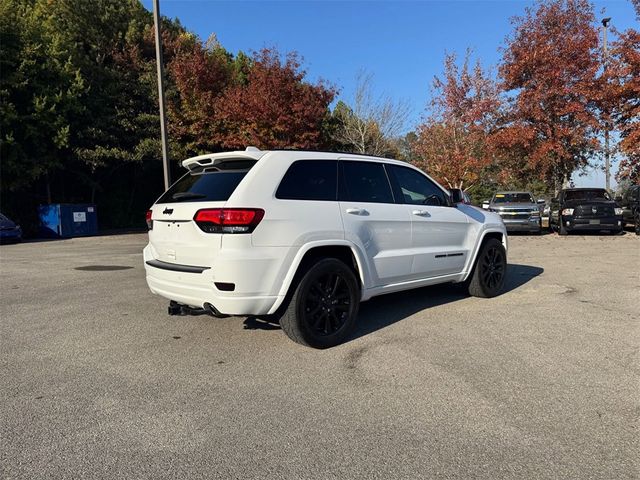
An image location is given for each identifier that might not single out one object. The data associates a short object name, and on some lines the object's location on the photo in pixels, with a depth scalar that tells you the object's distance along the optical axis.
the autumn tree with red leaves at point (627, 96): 17.19
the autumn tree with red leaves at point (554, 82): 18.22
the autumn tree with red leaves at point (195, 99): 23.31
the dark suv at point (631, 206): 17.23
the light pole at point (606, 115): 18.50
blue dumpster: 21.45
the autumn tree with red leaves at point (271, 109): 22.11
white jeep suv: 4.15
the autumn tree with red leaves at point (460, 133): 21.11
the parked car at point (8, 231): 18.19
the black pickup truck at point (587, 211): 16.33
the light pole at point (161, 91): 13.85
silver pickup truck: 17.55
